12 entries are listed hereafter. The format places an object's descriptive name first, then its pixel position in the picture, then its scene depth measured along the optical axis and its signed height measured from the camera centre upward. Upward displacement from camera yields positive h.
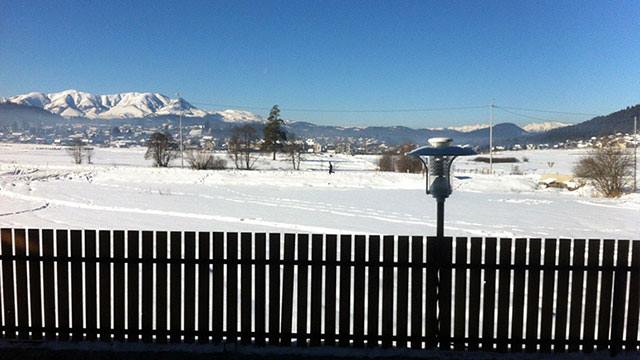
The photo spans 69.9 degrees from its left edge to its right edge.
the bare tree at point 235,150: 62.01 -0.80
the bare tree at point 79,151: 61.46 -1.17
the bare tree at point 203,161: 54.66 -2.07
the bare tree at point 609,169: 28.63 -1.52
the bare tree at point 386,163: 56.66 -2.30
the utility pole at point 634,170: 29.80 -1.63
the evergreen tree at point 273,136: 81.41 +1.47
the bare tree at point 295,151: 66.43 -0.98
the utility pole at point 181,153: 58.90 -1.21
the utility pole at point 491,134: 57.56 +1.34
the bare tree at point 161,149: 59.97 -0.70
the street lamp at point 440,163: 4.98 -0.21
